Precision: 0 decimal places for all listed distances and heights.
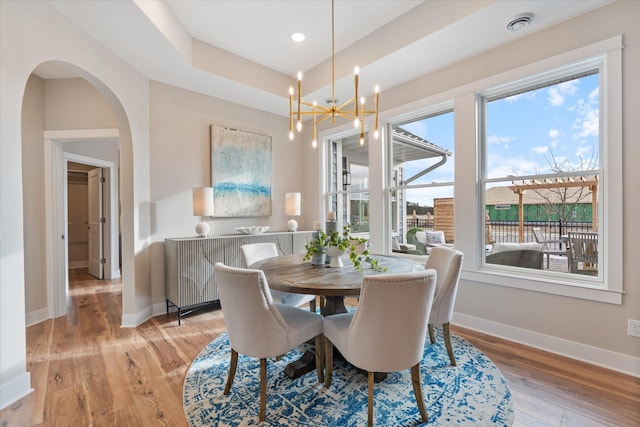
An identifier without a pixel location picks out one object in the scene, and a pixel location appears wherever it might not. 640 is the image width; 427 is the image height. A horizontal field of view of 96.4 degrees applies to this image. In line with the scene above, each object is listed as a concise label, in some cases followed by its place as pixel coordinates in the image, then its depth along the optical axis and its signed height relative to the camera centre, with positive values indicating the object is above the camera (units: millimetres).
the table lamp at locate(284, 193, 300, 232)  4466 +112
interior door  5238 -206
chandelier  2063 +808
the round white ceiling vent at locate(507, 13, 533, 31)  2355 +1588
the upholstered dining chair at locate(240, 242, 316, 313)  2596 -478
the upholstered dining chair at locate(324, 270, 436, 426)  1458 -616
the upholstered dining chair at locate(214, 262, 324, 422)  1628 -642
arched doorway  3340 +77
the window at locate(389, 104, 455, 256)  3365 +369
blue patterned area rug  1668 -1216
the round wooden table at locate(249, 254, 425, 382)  1758 -454
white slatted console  3201 -624
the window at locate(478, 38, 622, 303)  2240 +282
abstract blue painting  3965 +572
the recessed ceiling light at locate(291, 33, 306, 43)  3141 +1940
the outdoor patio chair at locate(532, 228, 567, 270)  2634 -334
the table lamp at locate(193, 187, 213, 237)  3484 +98
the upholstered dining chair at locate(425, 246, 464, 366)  2156 -670
